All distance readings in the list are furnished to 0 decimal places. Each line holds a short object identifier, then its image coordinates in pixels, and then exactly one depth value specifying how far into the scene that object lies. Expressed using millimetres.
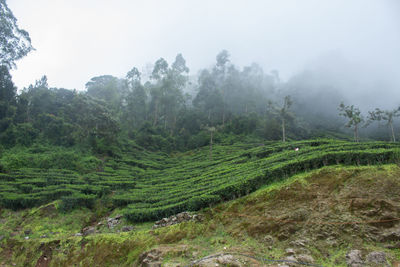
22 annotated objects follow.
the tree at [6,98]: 25172
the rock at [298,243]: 6739
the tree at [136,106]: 43291
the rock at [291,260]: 6070
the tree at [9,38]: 26219
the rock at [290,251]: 6478
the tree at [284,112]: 31494
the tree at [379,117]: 31447
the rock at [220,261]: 6158
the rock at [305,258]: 6133
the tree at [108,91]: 45688
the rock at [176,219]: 9279
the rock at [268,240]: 7112
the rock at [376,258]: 5754
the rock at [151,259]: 6926
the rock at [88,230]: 11030
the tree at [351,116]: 27703
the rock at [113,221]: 11552
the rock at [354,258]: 5879
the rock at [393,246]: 6047
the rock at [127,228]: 10529
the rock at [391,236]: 6223
